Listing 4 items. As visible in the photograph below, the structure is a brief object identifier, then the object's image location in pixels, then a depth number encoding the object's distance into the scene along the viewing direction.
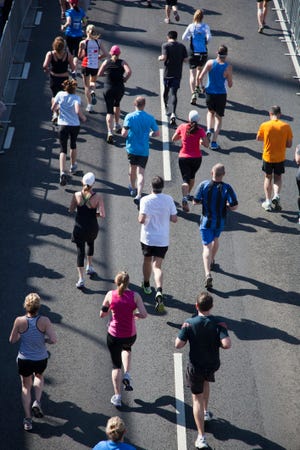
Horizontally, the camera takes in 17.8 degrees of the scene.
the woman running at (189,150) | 16.47
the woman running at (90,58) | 19.97
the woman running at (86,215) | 14.39
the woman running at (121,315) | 12.22
